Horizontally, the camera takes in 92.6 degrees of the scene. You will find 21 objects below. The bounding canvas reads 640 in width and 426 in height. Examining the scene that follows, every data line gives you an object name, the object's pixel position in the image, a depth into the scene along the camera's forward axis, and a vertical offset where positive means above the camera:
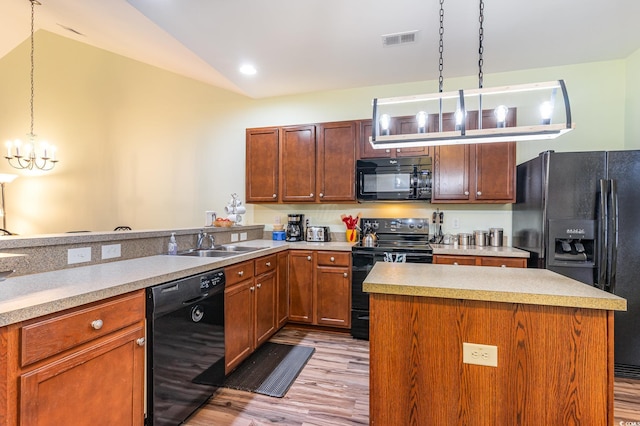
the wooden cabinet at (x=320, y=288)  3.26 -0.83
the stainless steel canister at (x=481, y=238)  3.33 -0.28
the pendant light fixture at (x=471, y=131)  1.51 +0.42
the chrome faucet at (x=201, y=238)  2.91 -0.26
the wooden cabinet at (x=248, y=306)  2.33 -0.83
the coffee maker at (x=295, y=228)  3.81 -0.22
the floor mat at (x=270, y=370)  2.29 -1.33
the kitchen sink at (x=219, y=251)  2.70 -0.38
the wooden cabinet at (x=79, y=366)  1.08 -0.64
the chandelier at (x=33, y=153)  4.55 +0.91
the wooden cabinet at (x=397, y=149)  3.35 +0.77
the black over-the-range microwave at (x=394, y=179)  3.28 +0.36
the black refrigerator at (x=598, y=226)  2.49 -0.11
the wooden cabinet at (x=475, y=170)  3.11 +0.43
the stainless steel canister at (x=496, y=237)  3.29 -0.27
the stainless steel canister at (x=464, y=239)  3.37 -0.30
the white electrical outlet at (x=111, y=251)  2.05 -0.28
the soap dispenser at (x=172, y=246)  2.52 -0.30
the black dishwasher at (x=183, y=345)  1.63 -0.81
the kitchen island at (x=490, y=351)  1.24 -0.61
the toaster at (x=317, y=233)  3.80 -0.28
